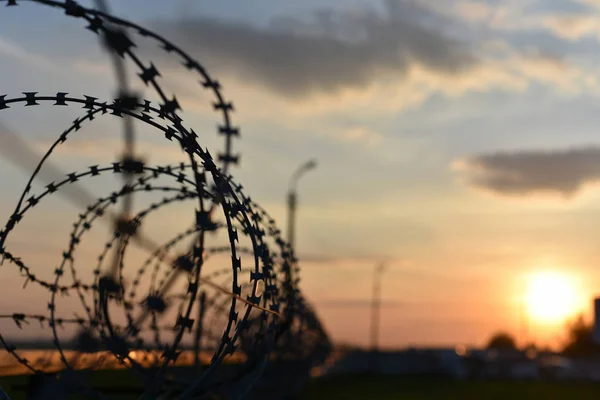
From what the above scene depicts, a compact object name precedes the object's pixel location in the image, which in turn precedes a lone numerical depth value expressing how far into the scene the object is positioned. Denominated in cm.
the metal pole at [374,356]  7700
